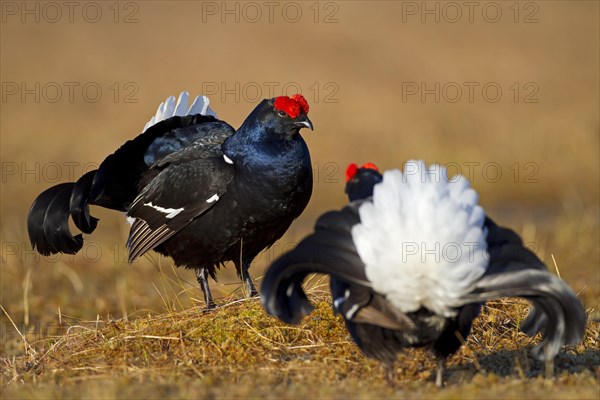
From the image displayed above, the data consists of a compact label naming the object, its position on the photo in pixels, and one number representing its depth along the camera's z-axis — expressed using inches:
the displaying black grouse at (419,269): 322.3
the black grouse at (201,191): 460.1
